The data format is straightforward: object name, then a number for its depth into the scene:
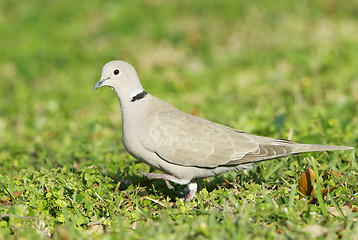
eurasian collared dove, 8.44
